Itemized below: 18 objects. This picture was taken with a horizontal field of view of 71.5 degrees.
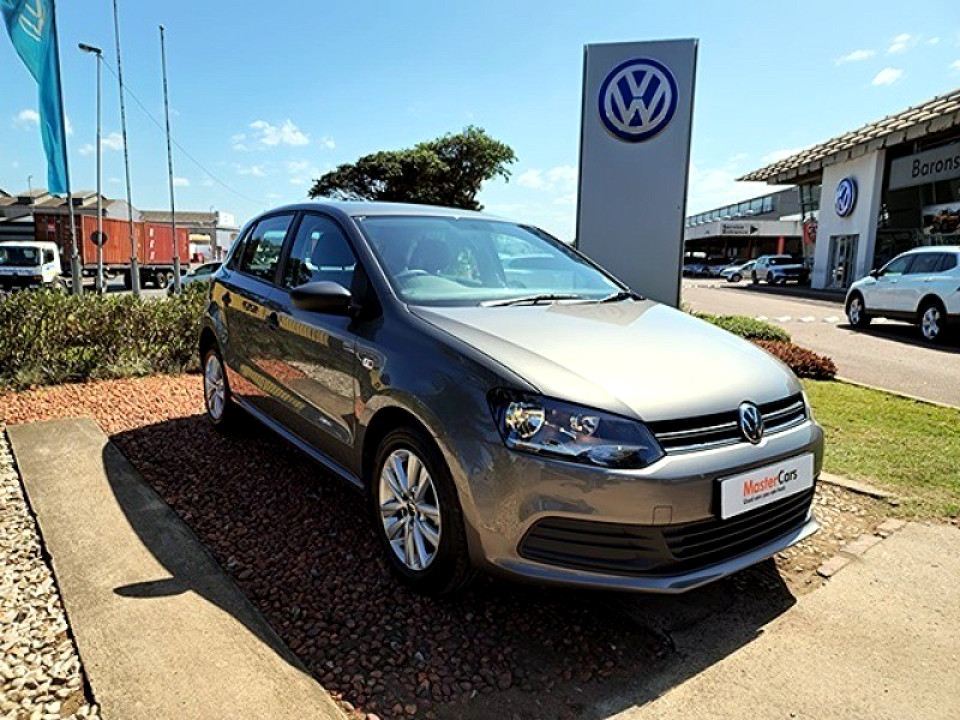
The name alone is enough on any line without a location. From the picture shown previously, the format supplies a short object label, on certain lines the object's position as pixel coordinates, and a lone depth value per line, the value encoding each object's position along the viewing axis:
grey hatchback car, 2.31
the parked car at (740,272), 41.84
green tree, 43.81
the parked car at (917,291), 11.78
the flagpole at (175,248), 29.41
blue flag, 11.48
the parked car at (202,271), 23.25
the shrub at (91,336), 6.45
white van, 21.88
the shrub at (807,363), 7.71
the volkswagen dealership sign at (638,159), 7.80
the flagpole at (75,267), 17.34
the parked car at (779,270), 36.94
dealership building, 24.58
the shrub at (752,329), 9.27
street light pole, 24.73
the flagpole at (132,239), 25.86
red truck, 28.28
